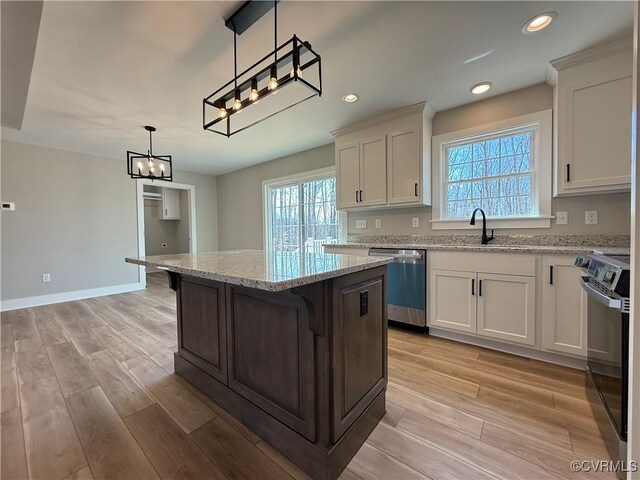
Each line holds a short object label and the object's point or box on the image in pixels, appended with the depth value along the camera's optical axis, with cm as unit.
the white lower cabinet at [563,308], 196
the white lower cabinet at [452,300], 242
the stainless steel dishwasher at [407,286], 269
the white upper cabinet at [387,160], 292
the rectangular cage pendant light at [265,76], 142
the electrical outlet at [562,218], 238
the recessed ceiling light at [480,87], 248
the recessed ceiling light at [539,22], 168
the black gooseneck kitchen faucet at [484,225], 265
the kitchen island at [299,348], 114
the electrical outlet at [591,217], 226
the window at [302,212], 424
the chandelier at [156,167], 297
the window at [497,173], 249
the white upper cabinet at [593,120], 193
